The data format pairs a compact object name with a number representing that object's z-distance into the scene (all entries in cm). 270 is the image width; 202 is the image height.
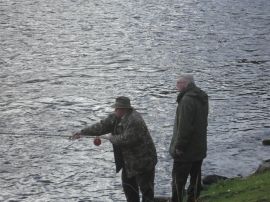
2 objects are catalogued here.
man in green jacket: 1166
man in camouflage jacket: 1150
